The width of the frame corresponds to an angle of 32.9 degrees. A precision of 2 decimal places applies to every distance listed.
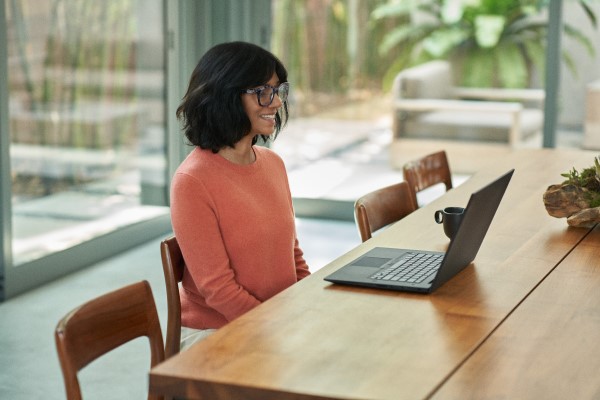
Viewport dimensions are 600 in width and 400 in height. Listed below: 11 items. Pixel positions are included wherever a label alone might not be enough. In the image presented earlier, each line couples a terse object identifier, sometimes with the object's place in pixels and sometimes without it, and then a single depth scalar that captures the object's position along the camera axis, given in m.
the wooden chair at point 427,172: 3.63
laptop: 2.20
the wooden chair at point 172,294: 2.46
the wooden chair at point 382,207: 2.97
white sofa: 6.20
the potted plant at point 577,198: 2.88
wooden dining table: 1.67
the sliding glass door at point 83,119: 4.85
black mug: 2.53
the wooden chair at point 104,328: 1.91
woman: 2.49
